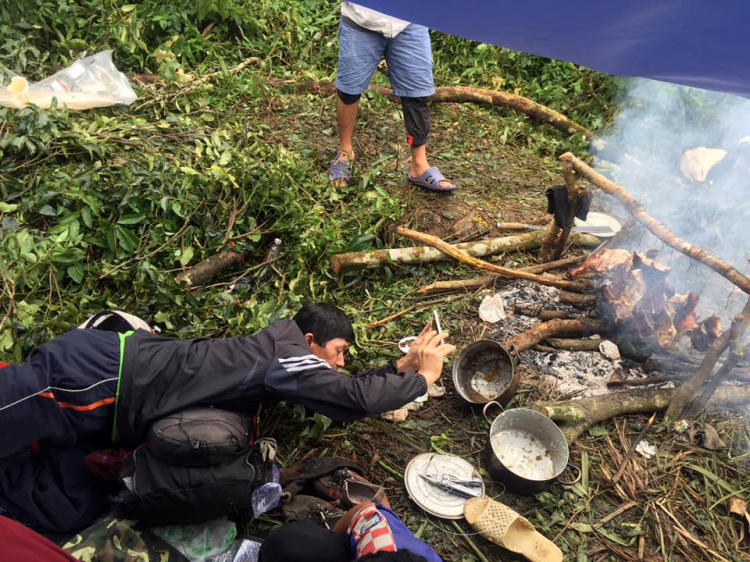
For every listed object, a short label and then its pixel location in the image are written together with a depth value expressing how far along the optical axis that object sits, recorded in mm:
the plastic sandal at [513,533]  2705
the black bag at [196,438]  2443
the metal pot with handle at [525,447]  3020
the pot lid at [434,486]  2912
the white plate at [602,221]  4793
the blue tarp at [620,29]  1795
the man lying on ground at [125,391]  2357
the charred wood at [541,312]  3926
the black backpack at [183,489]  2475
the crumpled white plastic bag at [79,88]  4434
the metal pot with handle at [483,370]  3480
